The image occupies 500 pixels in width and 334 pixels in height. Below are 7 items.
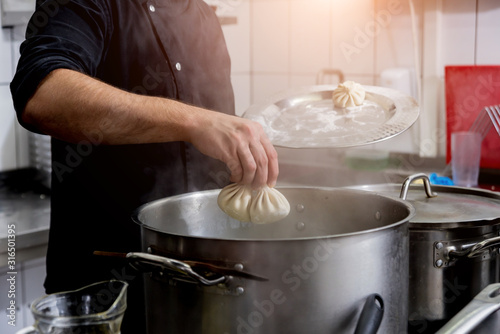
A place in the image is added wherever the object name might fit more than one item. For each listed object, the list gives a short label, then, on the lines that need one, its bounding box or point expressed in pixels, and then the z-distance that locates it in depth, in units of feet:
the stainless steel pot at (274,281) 2.10
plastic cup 6.26
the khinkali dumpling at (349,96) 3.99
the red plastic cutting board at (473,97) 6.52
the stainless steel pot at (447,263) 2.76
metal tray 3.42
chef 2.85
